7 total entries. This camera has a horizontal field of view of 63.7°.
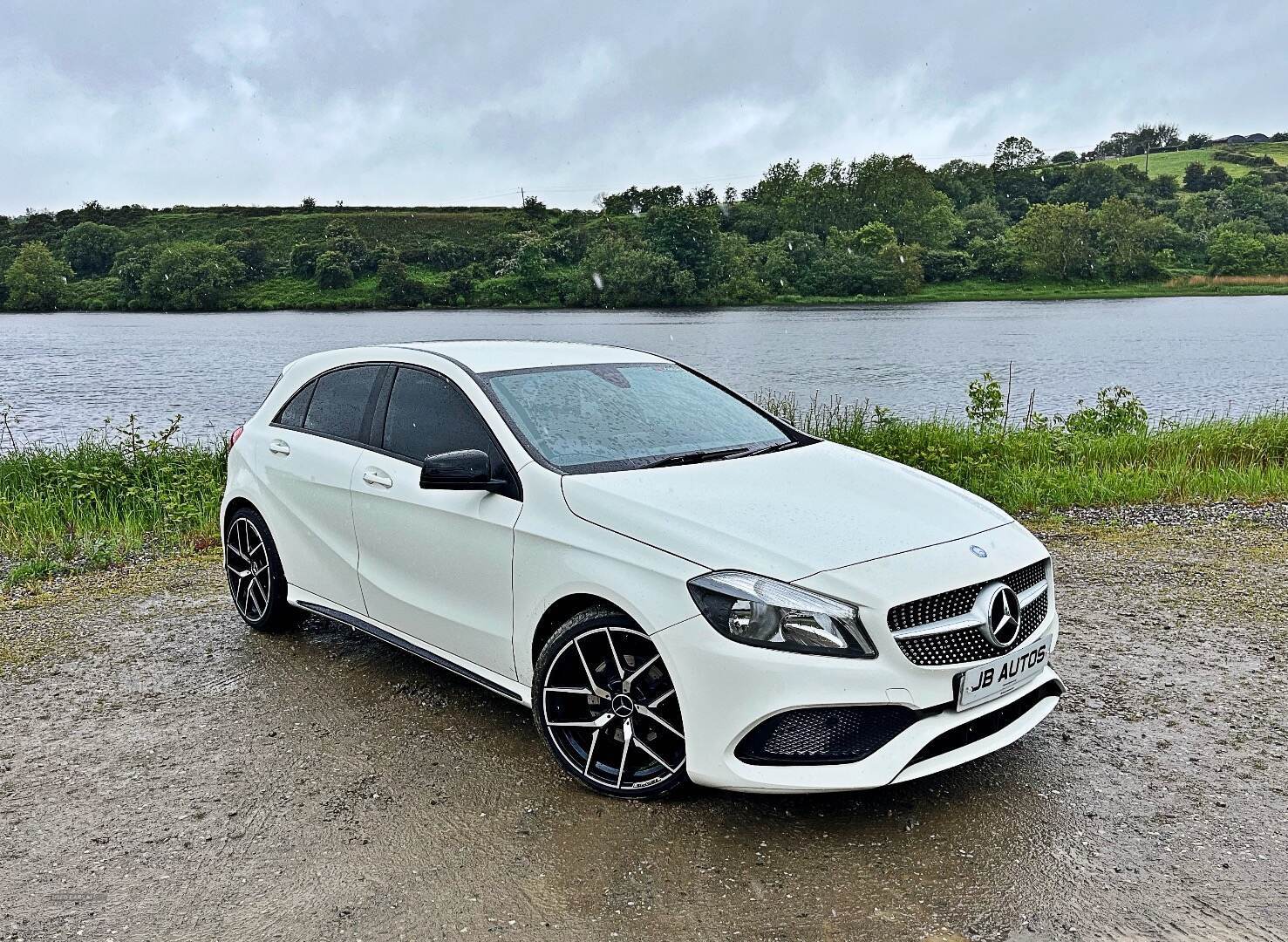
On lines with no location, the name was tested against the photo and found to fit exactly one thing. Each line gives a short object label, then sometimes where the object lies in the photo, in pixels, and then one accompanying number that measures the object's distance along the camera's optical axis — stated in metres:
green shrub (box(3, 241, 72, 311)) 93.81
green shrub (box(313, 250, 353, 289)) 92.75
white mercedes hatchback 3.22
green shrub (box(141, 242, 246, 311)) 94.19
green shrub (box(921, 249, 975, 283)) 101.44
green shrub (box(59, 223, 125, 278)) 98.31
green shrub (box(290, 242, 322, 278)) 94.94
